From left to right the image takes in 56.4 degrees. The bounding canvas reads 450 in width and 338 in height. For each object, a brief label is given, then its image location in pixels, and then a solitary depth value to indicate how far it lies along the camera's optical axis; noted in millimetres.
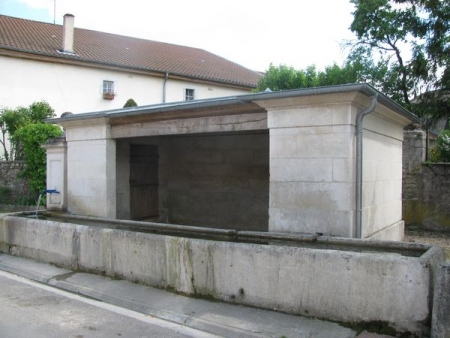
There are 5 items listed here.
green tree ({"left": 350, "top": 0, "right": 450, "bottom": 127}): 12156
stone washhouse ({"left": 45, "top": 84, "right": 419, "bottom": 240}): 5859
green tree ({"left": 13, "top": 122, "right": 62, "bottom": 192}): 13703
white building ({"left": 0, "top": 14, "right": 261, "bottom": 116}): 20906
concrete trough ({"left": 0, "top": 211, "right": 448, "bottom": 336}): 4090
